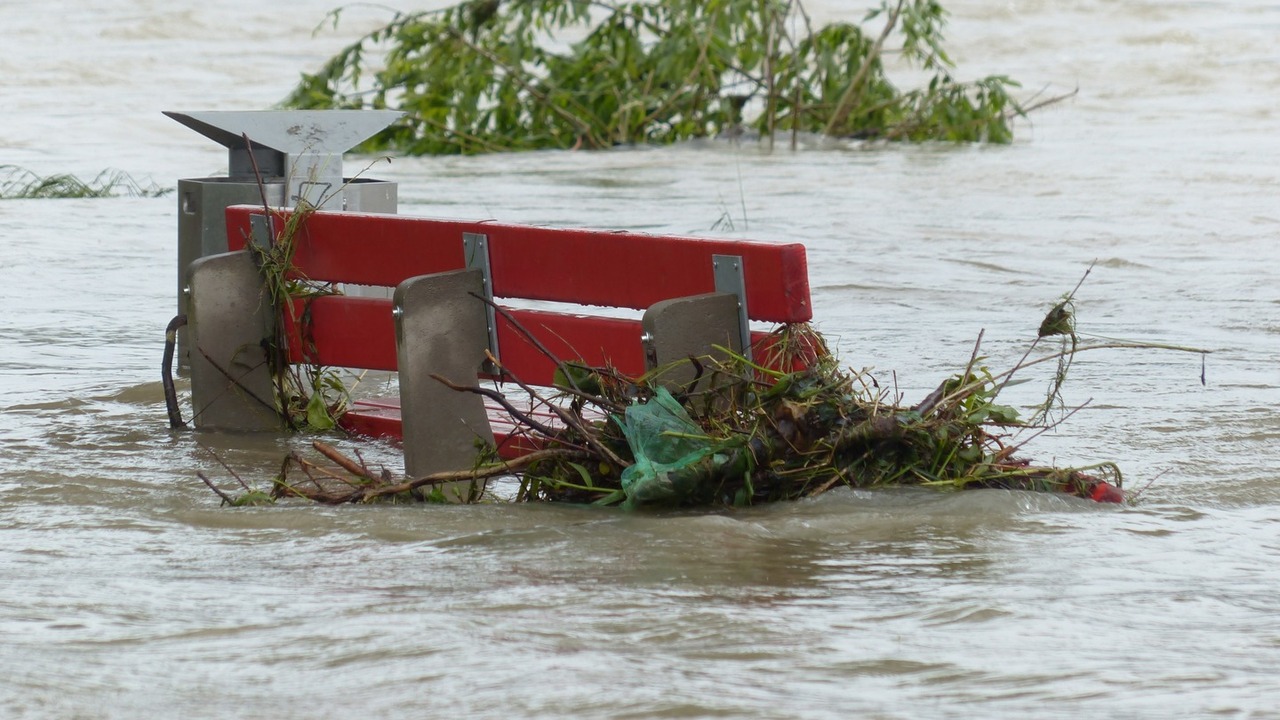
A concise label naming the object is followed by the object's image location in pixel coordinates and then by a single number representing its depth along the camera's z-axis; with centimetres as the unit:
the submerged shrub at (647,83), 3105
